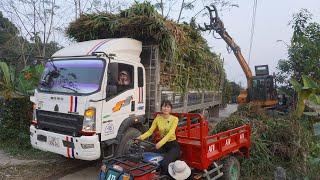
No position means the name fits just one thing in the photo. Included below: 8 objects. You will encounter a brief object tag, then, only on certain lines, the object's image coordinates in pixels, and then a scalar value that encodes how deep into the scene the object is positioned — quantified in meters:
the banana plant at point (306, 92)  3.88
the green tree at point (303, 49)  7.16
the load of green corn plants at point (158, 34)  5.21
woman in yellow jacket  3.37
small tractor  3.03
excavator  10.17
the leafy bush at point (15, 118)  5.83
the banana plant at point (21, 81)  5.91
